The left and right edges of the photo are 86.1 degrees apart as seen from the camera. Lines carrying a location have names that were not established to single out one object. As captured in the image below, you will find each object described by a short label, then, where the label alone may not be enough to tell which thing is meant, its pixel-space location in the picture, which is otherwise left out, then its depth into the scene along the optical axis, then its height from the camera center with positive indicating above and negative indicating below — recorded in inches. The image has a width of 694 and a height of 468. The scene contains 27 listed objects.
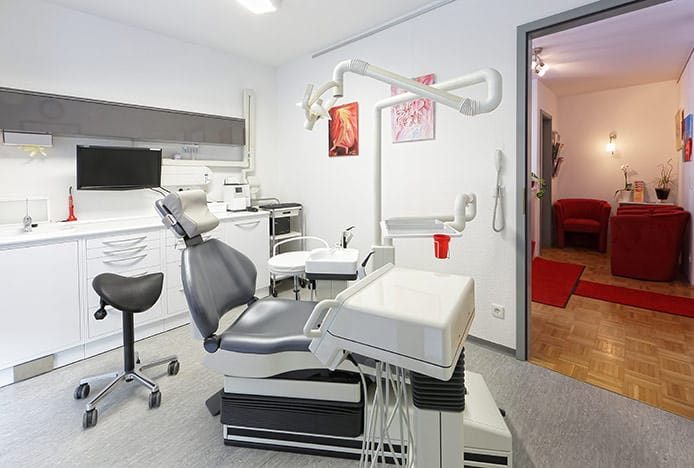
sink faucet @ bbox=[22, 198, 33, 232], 106.9 +2.7
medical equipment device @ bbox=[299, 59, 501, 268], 47.3 +18.3
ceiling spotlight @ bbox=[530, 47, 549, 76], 161.3 +76.5
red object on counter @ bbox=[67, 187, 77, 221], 118.4 +6.9
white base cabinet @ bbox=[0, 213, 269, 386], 92.8 -16.7
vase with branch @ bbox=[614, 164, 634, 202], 233.6 +23.1
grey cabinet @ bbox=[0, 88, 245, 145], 105.7 +37.4
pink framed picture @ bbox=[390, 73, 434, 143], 117.7 +36.2
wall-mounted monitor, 114.7 +21.0
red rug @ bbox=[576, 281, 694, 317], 136.9 -28.7
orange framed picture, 143.6 +39.4
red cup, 48.4 -2.0
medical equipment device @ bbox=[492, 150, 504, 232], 102.4 +9.2
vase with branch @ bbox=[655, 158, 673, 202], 214.4 +26.7
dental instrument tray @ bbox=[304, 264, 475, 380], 31.0 -8.6
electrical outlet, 106.8 -24.2
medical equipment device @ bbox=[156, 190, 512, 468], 66.1 -30.0
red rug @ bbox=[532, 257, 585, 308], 152.5 -25.3
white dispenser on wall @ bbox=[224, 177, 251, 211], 153.8 +14.4
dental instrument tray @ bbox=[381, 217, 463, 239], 53.9 +0.3
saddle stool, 82.1 -17.3
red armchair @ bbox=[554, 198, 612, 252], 233.9 +6.2
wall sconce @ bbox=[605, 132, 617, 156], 241.2 +53.9
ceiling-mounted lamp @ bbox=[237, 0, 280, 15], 108.0 +66.7
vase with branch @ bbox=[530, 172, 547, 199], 209.8 +25.4
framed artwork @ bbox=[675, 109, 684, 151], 191.3 +52.9
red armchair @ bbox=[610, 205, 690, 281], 165.8 -6.7
